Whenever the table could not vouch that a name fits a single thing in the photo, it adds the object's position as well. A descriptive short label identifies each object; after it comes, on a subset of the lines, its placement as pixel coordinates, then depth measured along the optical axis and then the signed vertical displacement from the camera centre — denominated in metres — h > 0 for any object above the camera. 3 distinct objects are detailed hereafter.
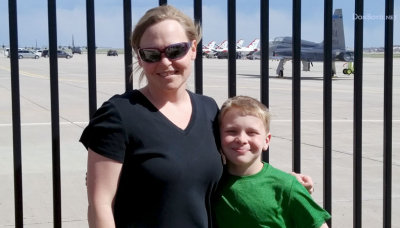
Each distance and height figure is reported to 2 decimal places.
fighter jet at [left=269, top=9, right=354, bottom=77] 36.27 +0.88
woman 1.94 -0.27
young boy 2.26 -0.49
